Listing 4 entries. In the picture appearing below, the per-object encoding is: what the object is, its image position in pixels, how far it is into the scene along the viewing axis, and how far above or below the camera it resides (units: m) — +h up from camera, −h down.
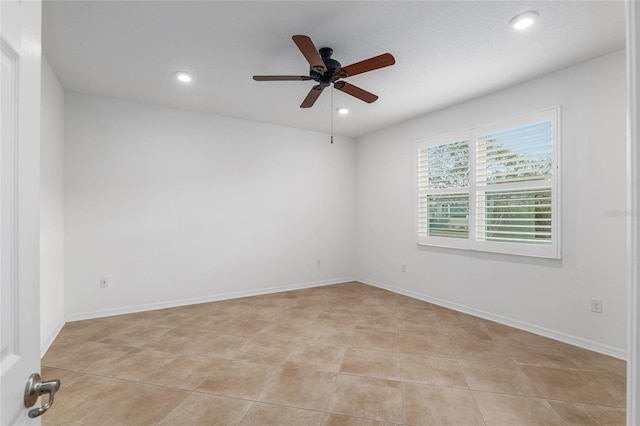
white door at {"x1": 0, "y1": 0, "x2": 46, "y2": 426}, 0.63 +0.02
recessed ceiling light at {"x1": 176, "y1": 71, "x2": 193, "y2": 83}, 3.17 +1.47
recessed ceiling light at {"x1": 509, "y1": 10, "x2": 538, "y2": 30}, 2.21 +1.46
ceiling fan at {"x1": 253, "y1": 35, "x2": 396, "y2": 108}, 2.19 +1.15
